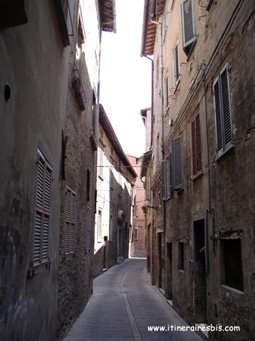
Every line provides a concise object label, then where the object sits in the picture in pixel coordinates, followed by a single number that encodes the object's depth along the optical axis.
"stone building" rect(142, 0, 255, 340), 5.55
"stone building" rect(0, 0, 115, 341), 3.64
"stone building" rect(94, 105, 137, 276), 21.11
